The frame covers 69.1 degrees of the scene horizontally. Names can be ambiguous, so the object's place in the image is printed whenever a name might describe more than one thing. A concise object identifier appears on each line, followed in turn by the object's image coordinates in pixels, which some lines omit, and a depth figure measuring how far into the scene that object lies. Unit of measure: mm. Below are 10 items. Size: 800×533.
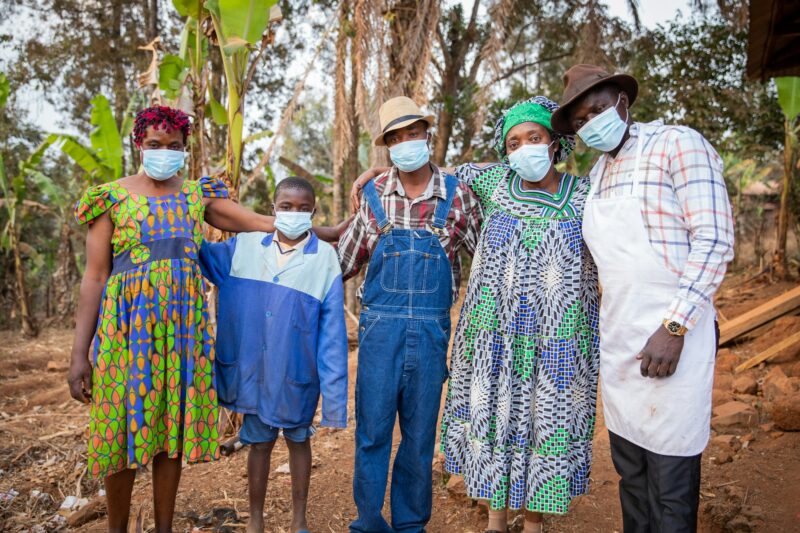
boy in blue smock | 2623
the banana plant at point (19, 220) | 8703
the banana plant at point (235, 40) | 3928
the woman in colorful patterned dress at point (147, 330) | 2355
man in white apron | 2068
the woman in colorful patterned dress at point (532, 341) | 2486
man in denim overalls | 2639
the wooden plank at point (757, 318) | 5812
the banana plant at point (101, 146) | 6719
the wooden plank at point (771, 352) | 5129
